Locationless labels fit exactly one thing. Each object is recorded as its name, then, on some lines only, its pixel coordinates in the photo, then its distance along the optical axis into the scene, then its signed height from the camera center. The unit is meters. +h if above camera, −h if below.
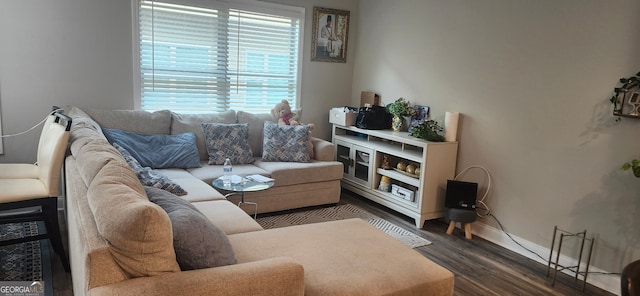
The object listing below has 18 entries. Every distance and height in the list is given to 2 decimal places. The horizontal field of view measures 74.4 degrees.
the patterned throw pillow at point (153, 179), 2.61 -0.70
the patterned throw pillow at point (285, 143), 4.15 -0.62
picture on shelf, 4.18 -0.27
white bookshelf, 3.74 -0.78
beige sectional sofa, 1.27 -0.66
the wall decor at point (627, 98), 2.62 +0.02
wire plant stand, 2.82 -1.05
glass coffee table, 3.12 -0.81
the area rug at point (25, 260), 2.52 -1.25
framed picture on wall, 4.83 +0.55
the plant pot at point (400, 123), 4.34 -0.37
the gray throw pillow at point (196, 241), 1.48 -0.59
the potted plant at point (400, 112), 4.26 -0.25
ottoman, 1.79 -0.82
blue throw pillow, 3.57 -0.65
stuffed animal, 4.45 -0.35
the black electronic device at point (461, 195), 3.57 -0.88
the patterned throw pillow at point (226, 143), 3.96 -0.62
